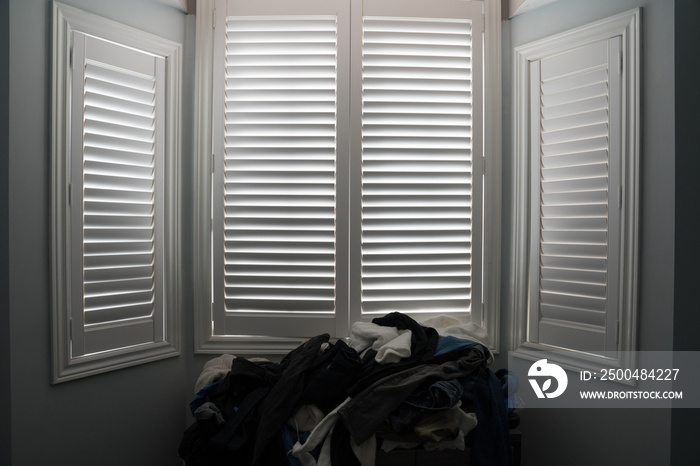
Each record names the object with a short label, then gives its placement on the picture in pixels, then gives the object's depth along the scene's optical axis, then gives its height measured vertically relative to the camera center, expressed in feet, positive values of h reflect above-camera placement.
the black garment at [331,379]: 5.60 -1.75
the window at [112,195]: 5.75 +0.44
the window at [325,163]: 7.16 +0.98
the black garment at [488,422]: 5.44 -2.21
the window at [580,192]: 5.81 +0.49
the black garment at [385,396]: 5.24 -1.85
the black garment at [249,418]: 5.44 -2.18
